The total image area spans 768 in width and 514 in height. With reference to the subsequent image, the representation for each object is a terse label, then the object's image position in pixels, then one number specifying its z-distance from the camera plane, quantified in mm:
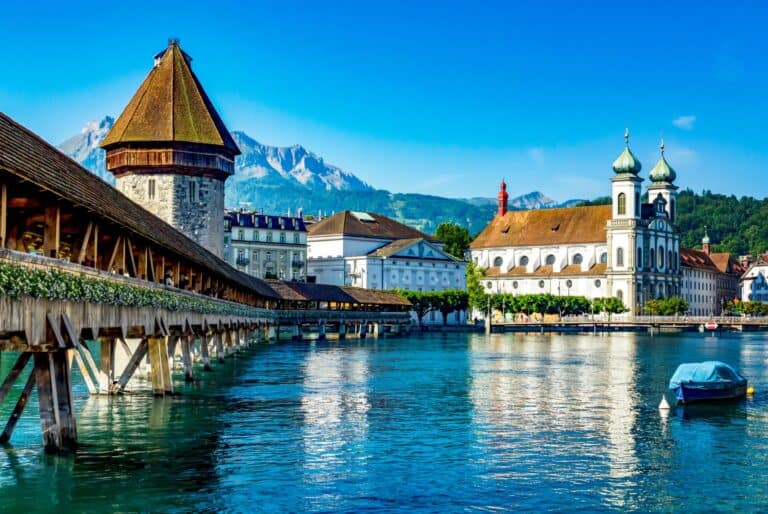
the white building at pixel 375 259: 152250
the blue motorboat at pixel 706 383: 42531
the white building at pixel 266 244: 142625
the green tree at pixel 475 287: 154625
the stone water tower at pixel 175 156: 76625
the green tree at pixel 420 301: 141750
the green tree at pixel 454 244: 195750
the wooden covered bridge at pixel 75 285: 21016
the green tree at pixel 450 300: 147000
